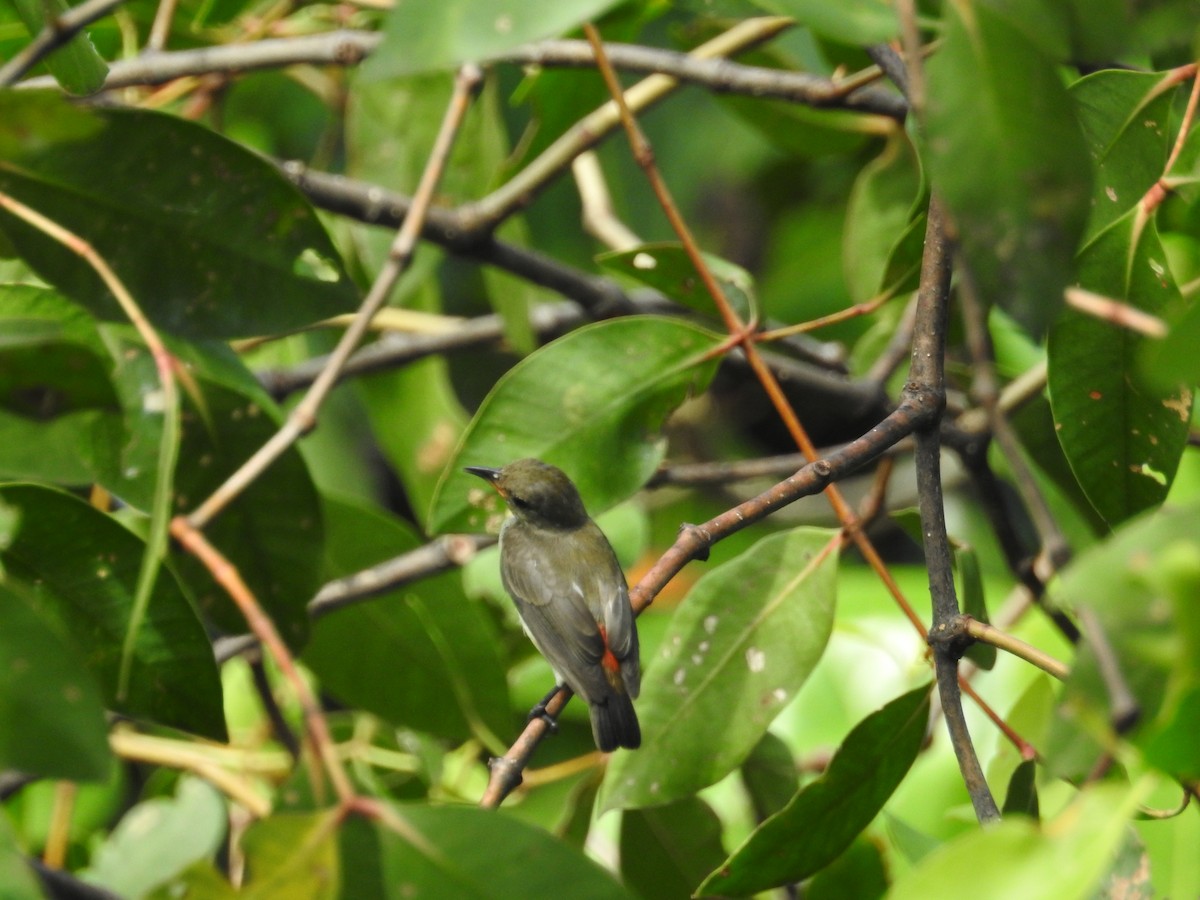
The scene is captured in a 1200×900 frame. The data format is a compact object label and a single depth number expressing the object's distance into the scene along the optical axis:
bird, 5.56
